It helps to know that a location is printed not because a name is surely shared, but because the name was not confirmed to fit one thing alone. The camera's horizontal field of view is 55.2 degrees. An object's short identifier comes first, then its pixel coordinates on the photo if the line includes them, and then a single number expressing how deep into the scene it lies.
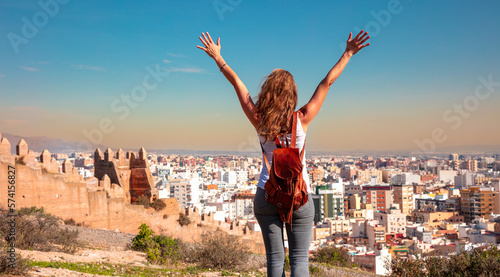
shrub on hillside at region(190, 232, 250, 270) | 7.91
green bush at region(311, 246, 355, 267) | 13.74
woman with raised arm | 2.79
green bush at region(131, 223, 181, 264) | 8.53
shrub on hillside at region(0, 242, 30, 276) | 4.89
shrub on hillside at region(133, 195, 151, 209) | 19.08
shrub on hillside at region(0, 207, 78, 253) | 7.95
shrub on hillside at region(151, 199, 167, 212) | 19.22
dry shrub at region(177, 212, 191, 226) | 20.31
